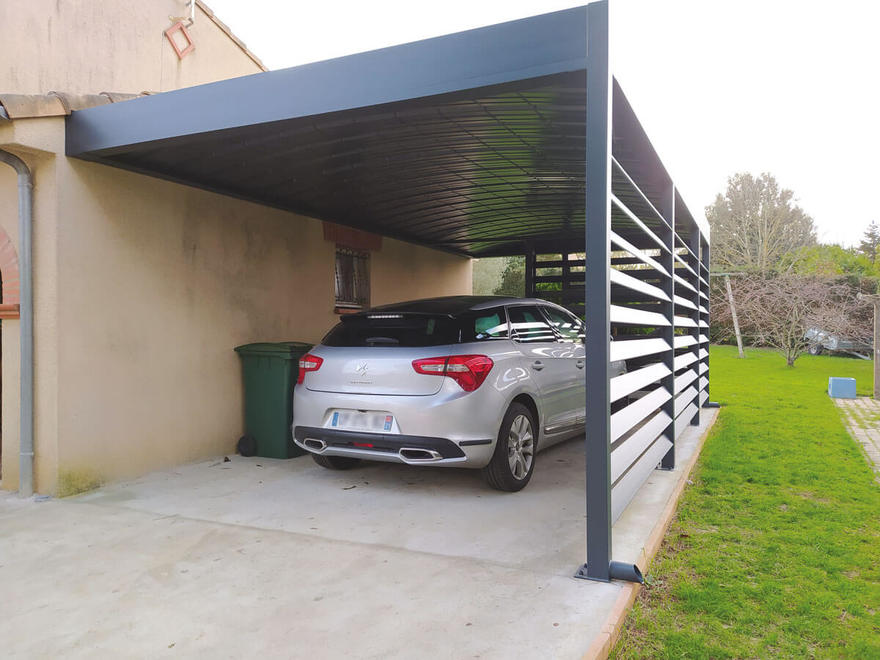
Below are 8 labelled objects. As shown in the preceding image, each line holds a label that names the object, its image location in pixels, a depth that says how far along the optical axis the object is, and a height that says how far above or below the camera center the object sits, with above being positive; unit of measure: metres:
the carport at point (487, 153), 3.32 +1.48
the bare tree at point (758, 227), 32.03 +5.37
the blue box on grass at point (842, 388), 12.02 -1.23
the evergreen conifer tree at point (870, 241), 47.77 +6.61
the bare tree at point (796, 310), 17.83 +0.46
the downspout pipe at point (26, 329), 4.82 -0.02
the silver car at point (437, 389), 4.61 -0.50
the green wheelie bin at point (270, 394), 6.37 -0.71
